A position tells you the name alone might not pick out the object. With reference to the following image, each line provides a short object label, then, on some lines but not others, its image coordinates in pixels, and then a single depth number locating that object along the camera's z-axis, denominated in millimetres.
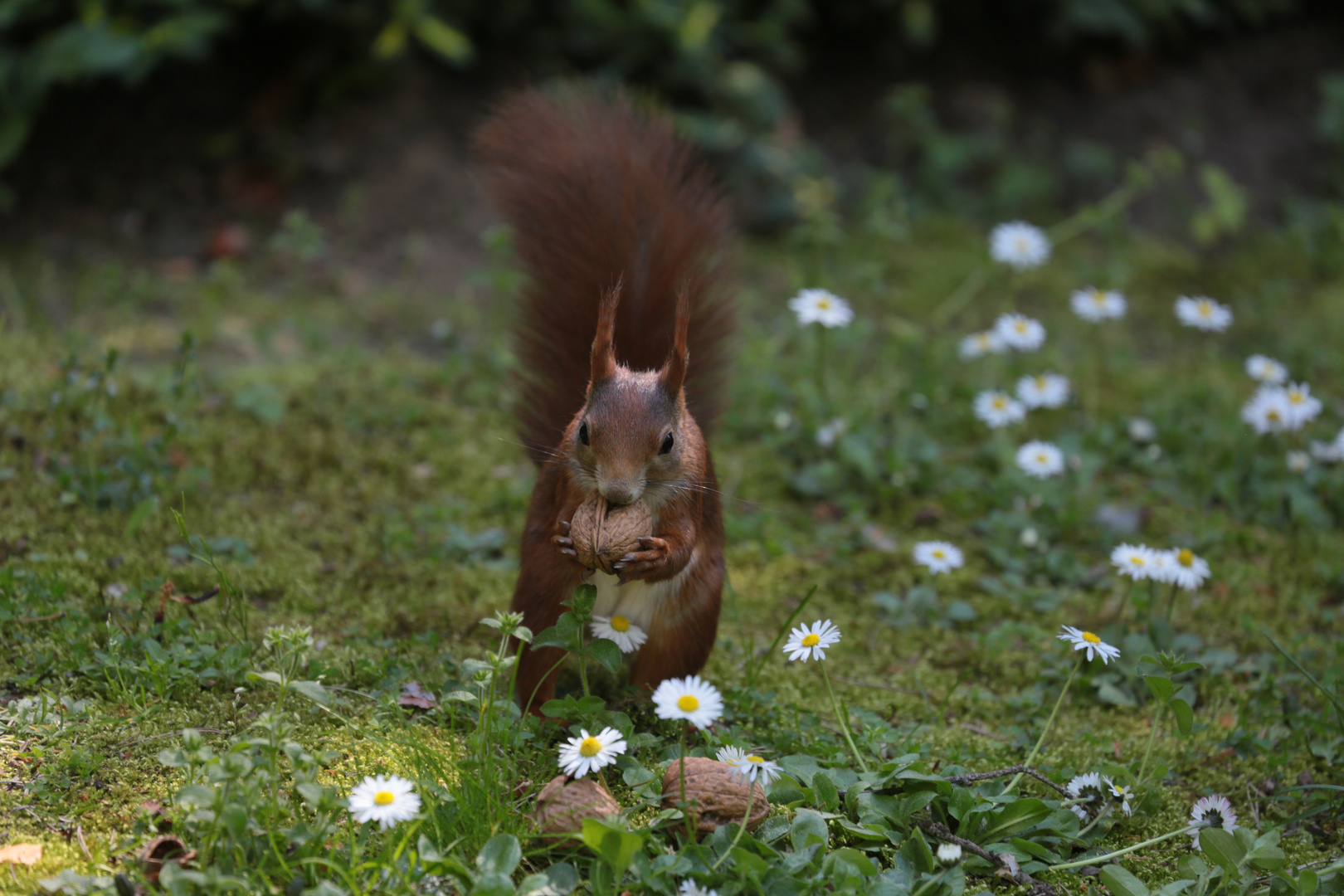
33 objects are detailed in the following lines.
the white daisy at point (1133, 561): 4582
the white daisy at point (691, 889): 3145
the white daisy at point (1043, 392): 6434
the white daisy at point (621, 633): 3916
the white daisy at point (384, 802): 3088
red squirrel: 3838
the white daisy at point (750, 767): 3434
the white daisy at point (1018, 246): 7219
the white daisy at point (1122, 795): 3771
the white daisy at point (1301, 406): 6223
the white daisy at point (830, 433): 6598
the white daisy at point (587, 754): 3389
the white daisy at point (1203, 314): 6895
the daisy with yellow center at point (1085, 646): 3844
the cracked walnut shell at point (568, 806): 3369
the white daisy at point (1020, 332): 6614
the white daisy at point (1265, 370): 6660
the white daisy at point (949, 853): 3377
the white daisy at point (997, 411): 6430
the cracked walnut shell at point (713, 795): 3447
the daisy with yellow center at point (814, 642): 3748
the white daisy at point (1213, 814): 3785
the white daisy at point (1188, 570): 4637
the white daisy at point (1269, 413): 6227
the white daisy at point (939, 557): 5059
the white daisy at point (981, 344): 6781
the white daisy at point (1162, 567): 4607
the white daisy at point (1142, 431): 6965
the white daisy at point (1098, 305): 6887
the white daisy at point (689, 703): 3385
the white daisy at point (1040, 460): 5961
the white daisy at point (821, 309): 6047
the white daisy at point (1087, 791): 3826
